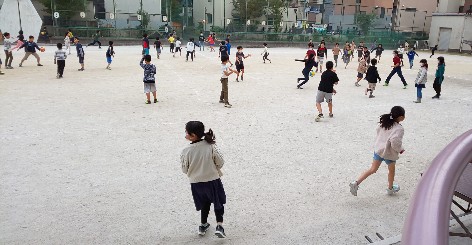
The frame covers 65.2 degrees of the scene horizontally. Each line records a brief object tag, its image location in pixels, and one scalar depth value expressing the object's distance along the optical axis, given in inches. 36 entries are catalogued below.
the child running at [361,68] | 631.8
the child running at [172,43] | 1151.6
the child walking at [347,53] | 898.7
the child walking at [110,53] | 739.4
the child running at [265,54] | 982.4
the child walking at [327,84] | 392.0
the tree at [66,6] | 1531.7
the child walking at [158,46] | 993.4
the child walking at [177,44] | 1111.6
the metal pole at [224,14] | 1767.5
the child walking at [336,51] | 879.6
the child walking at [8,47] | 706.2
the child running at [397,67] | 612.1
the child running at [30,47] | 732.0
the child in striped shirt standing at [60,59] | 627.2
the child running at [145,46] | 868.6
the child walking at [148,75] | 452.1
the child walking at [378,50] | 1039.0
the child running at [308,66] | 594.9
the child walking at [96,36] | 1464.1
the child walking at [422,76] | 485.1
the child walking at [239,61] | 671.1
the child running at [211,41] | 1373.0
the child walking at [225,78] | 456.4
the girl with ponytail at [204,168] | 173.5
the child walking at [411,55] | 903.1
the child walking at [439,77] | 510.6
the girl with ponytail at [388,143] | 214.2
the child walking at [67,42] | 1031.6
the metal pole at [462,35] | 1648.1
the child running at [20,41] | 819.8
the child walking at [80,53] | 727.1
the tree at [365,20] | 2078.0
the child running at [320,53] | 775.7
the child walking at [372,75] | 522.0
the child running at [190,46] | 1002.7
